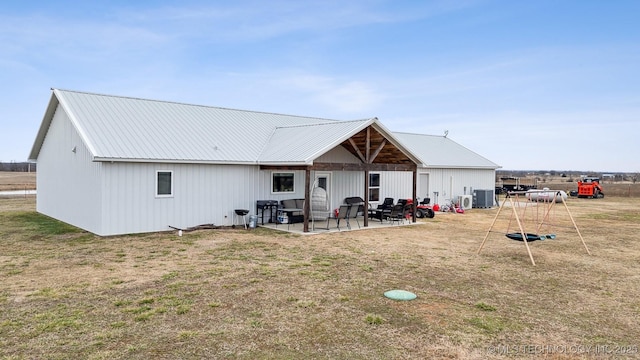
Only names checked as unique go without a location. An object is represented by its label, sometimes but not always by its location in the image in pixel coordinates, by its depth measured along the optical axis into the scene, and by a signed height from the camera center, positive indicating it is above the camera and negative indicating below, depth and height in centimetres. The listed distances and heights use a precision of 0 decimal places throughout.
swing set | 1012 -167
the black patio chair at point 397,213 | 1570 -131
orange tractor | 3253 -89
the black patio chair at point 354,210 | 1471 -115
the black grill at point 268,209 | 1533 -119
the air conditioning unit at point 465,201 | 2314 -128
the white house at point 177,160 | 1284 +52
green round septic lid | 682 -189
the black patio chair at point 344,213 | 1445 -122
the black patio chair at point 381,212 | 1633 -132
